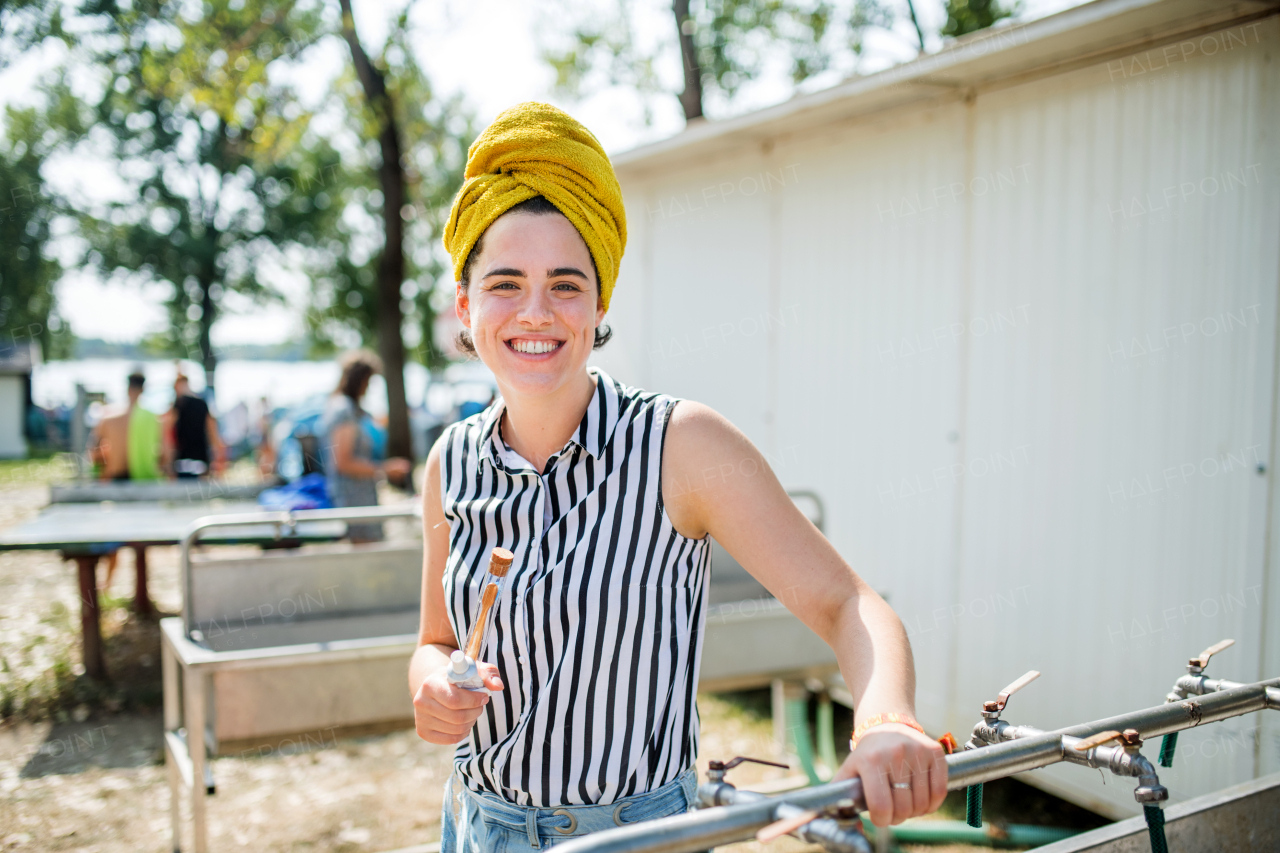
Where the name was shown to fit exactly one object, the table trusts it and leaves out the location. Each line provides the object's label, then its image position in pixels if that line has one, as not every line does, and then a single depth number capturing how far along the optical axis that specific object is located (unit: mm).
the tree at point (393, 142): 12031
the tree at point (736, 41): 12500
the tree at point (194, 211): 24109
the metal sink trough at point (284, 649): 3289
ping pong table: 5355
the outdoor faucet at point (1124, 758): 1232
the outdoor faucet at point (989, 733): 1371
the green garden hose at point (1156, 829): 1329
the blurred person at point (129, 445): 8359
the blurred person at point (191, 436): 9734
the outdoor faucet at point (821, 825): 971
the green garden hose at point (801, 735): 4375
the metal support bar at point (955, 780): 958
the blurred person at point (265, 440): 14516
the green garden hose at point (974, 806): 1369
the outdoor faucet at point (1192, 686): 1588
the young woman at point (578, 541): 1392
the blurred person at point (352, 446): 6047
